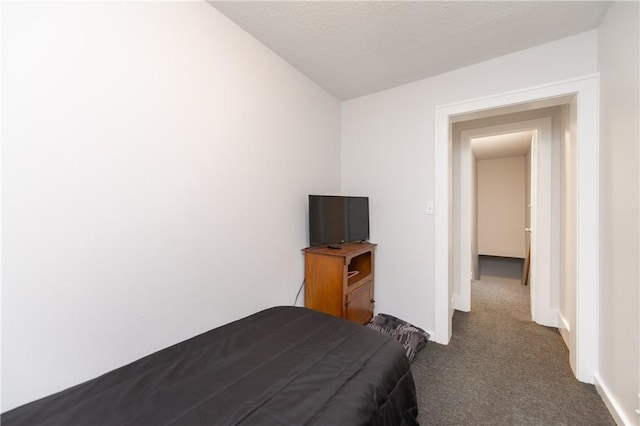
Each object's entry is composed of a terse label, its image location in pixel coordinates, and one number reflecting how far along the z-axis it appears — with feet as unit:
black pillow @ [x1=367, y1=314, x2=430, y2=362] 6.96
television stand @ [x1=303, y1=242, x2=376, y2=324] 6.98
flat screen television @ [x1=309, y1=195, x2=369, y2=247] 7.38
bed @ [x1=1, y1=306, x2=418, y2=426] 2.73
